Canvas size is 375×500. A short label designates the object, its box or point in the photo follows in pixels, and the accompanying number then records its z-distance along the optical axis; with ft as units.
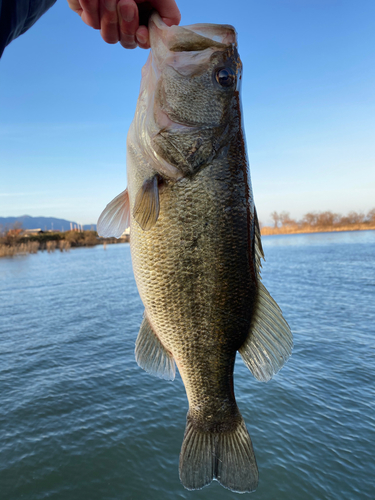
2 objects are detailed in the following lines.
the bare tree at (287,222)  415.44
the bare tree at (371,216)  379.35
